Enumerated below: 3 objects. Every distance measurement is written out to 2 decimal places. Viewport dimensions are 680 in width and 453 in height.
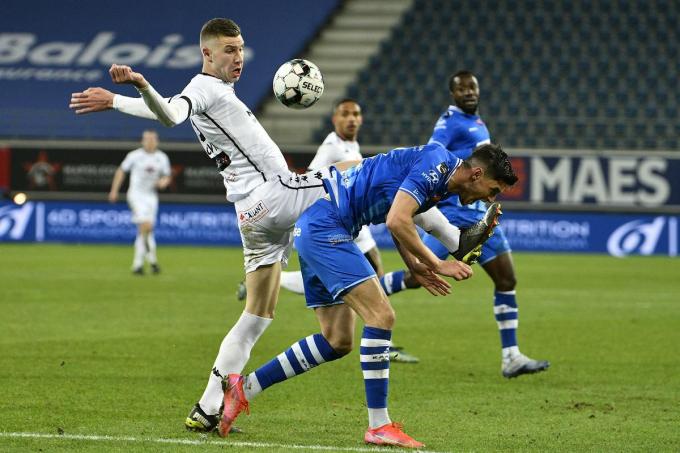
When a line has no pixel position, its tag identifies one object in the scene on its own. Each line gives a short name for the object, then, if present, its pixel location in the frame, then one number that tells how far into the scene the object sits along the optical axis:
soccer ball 14.02
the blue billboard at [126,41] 65.69
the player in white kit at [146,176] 39.91
